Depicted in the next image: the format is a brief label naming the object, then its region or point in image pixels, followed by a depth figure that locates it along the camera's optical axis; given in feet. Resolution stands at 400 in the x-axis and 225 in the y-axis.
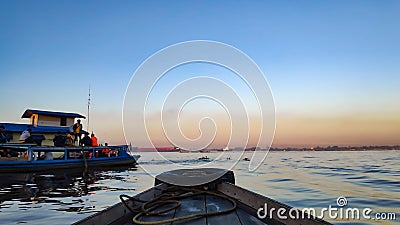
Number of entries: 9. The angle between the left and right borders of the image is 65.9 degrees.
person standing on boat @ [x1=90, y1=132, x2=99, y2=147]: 69.97
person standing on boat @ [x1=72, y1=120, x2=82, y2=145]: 63.16
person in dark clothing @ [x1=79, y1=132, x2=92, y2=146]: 66.27
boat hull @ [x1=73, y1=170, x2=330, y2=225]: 8.49
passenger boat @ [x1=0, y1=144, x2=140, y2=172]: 52.19
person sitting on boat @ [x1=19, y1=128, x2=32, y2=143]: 57.36
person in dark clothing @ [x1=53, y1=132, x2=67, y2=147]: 62.54
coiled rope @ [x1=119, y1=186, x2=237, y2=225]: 8.70
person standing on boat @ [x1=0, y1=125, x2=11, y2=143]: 58.51
